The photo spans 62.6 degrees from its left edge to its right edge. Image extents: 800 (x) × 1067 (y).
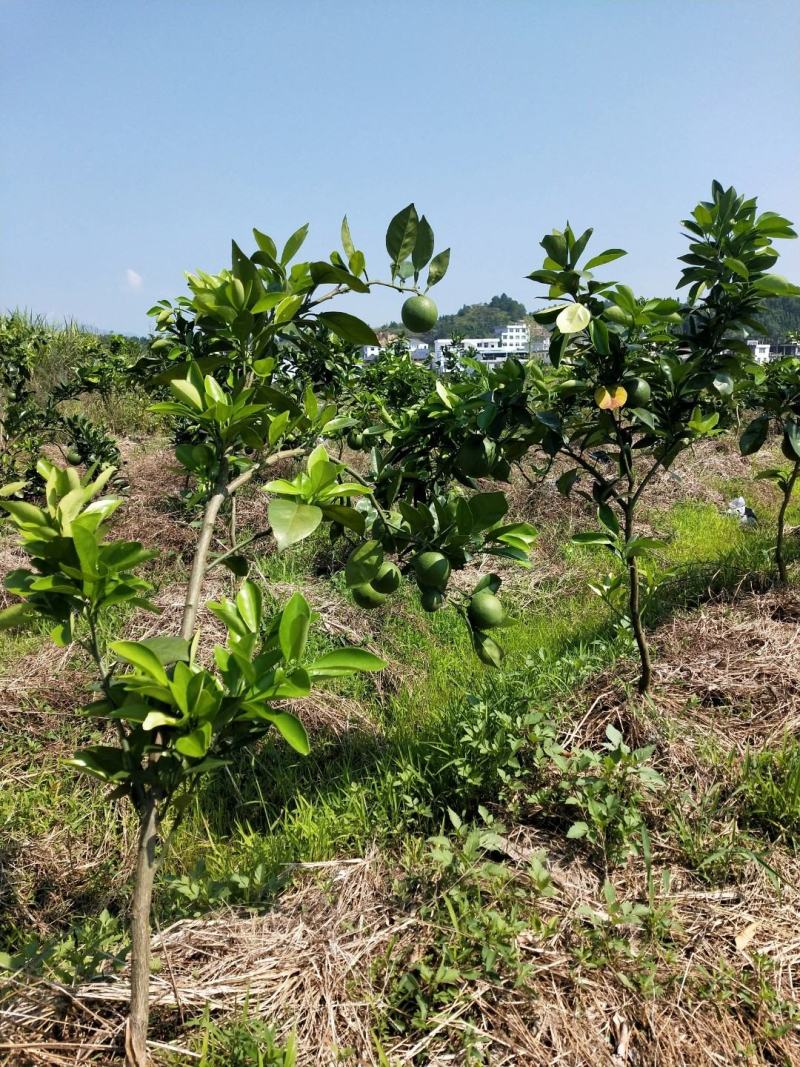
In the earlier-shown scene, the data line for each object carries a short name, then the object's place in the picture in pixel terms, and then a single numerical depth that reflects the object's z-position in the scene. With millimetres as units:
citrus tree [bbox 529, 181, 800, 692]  1684
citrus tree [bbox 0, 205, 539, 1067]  912
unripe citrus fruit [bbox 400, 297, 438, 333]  1279
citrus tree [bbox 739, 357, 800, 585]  2641
